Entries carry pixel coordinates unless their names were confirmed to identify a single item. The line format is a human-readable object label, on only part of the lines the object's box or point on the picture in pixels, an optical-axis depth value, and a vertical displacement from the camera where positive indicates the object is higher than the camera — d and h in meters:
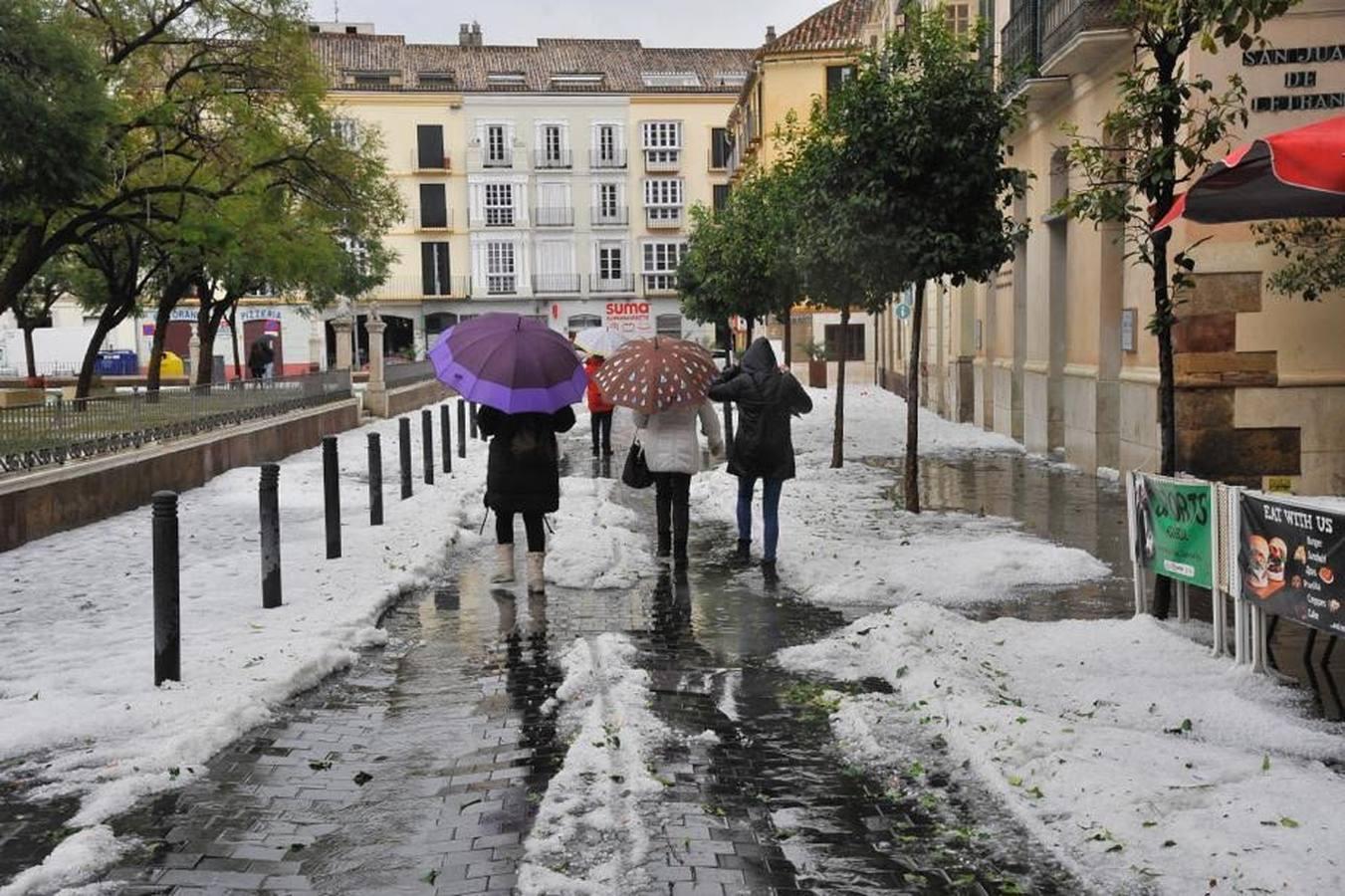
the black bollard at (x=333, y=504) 11.62 -1.14
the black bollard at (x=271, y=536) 9.51 -1.15
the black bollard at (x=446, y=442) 20.22 -1.16
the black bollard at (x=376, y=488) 13.80 -1.21
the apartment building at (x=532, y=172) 70.38 +9.42
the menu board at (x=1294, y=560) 5.95 -0.96
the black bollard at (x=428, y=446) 18.52 -1.09
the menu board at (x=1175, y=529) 7.17 -0.97
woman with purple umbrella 9.33 -0.24
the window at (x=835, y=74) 52.36 +10.28
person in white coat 10.97 -0.76
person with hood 11.05 -0.51
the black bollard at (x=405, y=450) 16.50 -1.02
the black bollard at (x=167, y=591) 7.17 -1.14
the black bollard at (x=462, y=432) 22.64 -1.13
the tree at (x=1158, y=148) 7.70 +1.12
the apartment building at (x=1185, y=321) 13.80 +0.26
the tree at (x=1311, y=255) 12.55 +0.79
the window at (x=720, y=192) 71.19 +8.27
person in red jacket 21.78 -0.86
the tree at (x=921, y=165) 13.48 +1.77
